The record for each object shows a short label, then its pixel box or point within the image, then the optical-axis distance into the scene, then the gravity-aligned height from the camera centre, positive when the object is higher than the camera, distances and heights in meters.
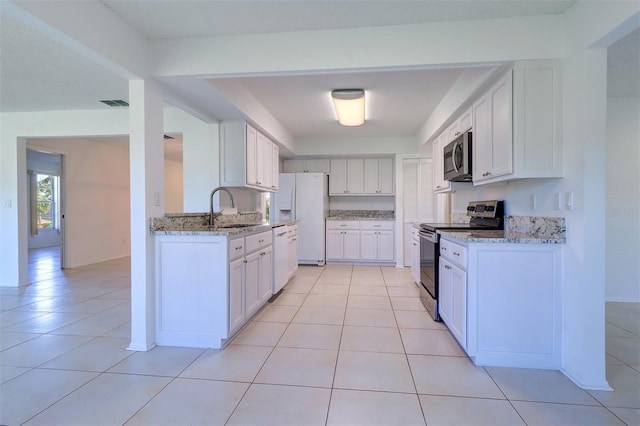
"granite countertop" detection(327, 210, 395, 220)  6.28 -0.13
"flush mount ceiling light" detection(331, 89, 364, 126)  3.46 +1.21
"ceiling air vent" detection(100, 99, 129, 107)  3.67 +1.25
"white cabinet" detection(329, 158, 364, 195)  6.21 +0.61
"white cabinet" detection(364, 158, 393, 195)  6.17 +0.62
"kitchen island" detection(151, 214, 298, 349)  2.43 -0.61
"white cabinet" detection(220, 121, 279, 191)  3.72 +0.64
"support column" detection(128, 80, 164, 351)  2.40 -0.05
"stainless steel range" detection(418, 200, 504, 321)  3.00 -0.33
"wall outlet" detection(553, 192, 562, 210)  2.14 +0.04
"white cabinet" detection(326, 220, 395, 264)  5.80 -0.62
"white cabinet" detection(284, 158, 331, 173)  6.29 +0.85
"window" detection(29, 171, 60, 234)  8.24 +0.19
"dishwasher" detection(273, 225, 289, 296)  3.75 -0.63
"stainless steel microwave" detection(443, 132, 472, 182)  3.05 +0.50
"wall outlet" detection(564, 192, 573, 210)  2.04 +0.04
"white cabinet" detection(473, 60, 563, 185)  2.16 +0.61
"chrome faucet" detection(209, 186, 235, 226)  3.20 -0.09
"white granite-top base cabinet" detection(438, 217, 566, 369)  2.11 -0.62
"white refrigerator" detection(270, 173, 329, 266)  5.81 +0.00
